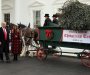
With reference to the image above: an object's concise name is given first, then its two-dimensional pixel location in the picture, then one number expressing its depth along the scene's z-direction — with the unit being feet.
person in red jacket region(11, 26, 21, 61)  47.91
